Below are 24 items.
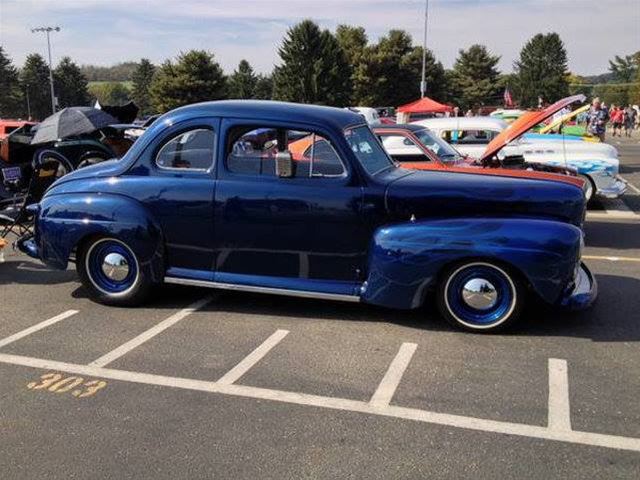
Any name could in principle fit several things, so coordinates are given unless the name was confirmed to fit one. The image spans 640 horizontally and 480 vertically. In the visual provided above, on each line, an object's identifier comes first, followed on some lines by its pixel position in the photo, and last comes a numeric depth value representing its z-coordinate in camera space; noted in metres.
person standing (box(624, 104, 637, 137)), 34.38
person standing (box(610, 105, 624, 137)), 34.81
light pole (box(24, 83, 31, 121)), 69.09
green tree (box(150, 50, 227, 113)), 54.91
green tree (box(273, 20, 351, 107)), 55.44
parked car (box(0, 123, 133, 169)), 10.95
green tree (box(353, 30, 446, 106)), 60.81
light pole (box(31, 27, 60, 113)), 64.89
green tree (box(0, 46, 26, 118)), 69.12
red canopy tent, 30.17
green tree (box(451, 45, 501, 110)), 75.03
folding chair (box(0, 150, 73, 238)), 7.92
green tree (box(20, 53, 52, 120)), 71.31
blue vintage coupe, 4.95
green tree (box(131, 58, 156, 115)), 77.56
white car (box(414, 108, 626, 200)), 11.03
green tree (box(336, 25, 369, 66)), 61.31
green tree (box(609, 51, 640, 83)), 117.06
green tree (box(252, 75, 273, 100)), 69.04
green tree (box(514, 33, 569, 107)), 76.19
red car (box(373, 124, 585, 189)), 9.08
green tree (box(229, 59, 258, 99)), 64.38
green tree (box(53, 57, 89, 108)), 72.69
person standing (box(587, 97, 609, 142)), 21.77
